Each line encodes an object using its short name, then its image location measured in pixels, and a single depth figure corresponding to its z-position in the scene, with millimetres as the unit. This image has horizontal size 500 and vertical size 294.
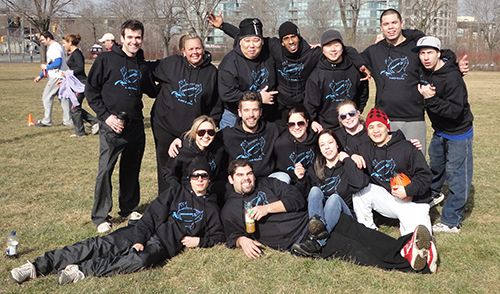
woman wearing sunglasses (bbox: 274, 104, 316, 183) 5676
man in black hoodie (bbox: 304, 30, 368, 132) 5758
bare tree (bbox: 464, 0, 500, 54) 53494
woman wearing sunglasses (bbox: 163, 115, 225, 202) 5395
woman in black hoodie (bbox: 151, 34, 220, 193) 5777
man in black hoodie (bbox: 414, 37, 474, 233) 5301
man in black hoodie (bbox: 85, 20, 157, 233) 5512
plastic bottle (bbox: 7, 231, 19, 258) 4789
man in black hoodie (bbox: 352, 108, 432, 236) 5181
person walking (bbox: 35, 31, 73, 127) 12164
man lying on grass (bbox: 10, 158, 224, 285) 4398
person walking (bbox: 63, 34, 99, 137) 11320
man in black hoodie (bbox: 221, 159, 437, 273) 4621
